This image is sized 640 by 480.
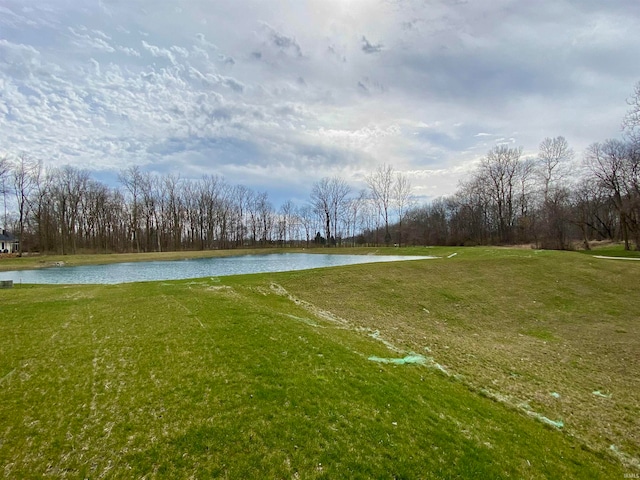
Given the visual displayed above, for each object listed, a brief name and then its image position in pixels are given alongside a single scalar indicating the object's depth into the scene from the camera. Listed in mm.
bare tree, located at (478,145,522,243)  50281
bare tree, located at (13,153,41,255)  40125
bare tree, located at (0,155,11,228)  35275
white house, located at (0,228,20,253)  57500
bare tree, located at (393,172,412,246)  56944
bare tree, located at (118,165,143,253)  51531
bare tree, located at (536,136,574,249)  35094
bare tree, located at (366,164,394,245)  56719
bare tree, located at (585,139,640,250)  31372
